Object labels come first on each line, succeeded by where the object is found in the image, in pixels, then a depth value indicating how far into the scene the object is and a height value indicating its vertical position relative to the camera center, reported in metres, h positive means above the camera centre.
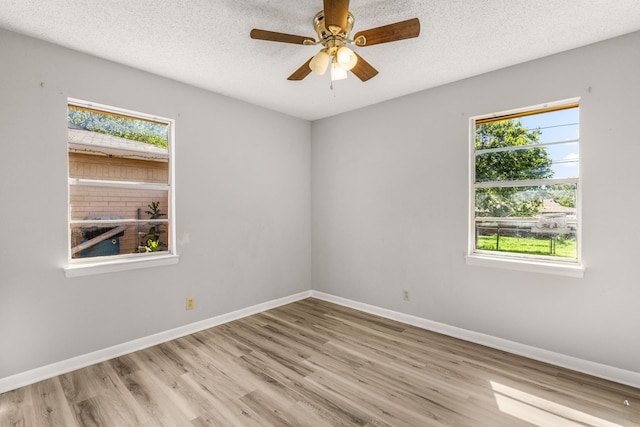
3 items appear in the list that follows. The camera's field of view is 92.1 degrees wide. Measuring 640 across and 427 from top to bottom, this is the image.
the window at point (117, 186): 2.74 +0.23
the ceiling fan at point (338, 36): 1.78 +1.08
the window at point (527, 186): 2.72 +0.21
